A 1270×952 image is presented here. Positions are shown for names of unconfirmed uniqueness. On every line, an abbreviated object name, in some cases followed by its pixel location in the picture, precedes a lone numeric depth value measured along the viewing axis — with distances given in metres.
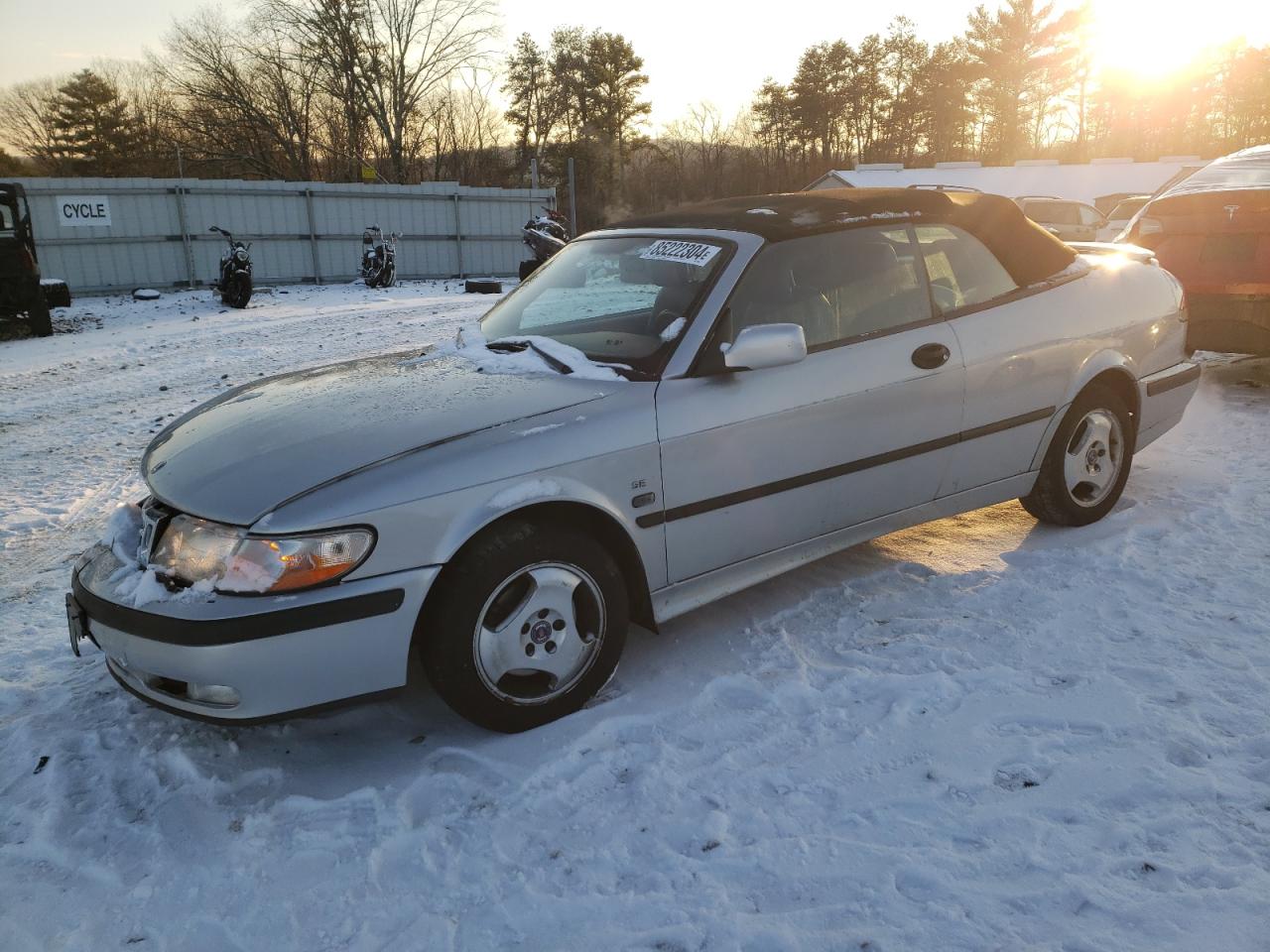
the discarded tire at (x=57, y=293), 13.30
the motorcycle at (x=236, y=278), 14.96
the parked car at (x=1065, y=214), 16.91
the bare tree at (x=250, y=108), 34.47
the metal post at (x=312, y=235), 19.81
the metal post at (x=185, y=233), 17.91
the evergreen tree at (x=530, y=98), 44.78
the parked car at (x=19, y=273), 11.73
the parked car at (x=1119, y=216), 18.17
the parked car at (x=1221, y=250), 6.29
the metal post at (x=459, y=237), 21.62
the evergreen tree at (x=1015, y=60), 51.66
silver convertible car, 2.46
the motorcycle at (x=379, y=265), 18.47
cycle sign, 16.69
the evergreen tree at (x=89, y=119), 44.50
